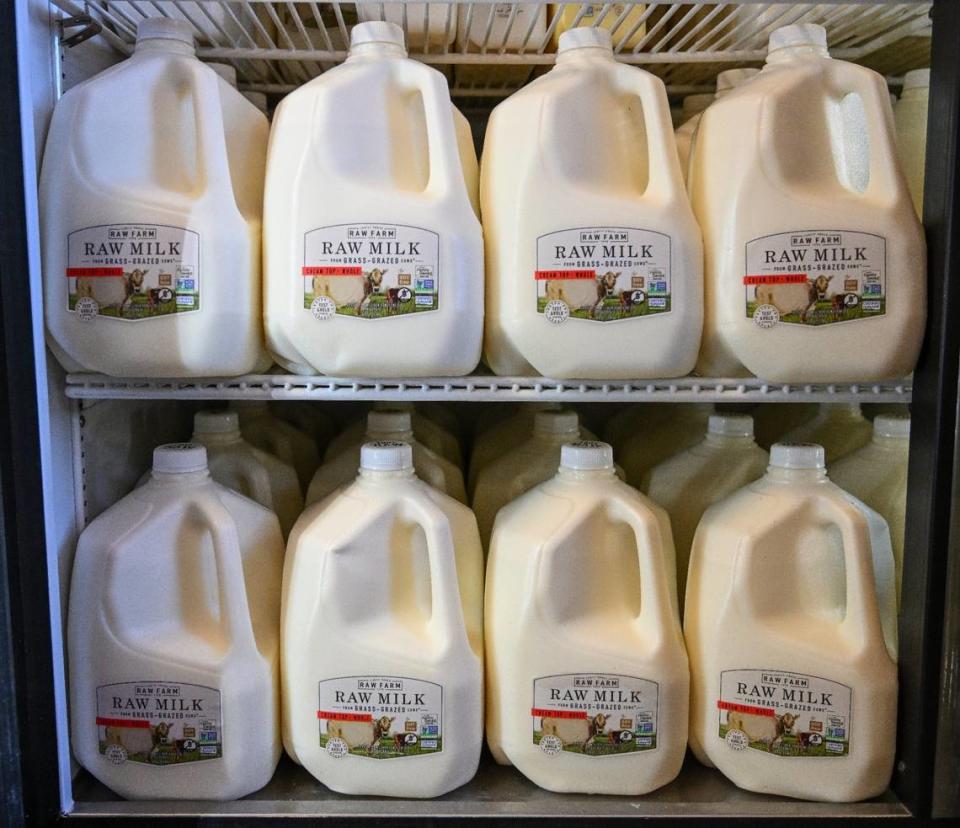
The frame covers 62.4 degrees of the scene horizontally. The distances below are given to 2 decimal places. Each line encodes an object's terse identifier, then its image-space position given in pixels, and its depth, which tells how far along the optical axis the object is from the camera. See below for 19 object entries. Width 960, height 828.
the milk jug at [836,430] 1.33
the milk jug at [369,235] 0.97
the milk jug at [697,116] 1.19
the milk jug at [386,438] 1.22
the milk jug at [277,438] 1.39
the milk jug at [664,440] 1.38
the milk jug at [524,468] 1.22
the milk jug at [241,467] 1.20
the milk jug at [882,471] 1.14
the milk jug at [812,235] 0.97
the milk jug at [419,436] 1.37
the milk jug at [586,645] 1.01
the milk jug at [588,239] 0.98
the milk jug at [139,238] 0.96
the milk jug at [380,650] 1.00
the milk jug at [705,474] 1.18
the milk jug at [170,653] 1.00
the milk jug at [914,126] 1.16
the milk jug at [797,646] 1.00
